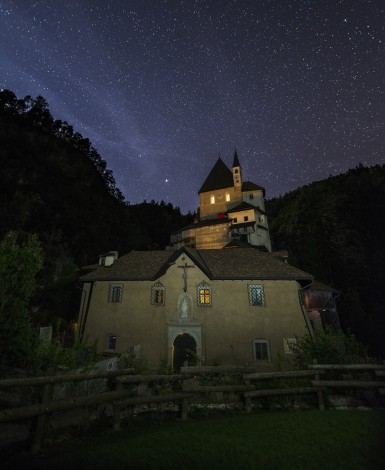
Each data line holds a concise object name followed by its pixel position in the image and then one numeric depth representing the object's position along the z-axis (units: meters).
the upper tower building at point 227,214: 54.06
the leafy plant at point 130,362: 11.29
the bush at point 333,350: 11.65
